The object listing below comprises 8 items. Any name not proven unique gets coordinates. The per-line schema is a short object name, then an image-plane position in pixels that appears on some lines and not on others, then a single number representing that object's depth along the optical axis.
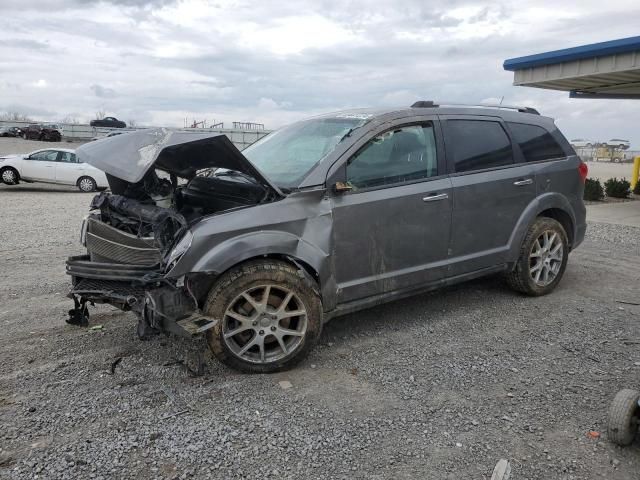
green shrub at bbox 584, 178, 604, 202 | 14.61
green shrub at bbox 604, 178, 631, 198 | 15.20
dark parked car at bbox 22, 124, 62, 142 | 39.28
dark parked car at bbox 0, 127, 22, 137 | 41.75
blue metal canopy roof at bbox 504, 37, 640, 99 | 11.66
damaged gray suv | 3.67
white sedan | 17.77
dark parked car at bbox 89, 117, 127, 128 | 46.75
